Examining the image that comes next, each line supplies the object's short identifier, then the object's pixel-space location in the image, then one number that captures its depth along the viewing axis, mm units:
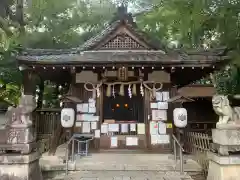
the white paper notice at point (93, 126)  7887
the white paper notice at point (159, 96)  8066
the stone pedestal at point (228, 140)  5265
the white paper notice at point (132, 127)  8020
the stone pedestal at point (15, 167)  5331
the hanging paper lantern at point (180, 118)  7179
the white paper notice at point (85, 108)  7933
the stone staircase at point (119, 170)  5751
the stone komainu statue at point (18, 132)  5377
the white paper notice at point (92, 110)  7928
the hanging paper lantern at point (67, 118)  7069
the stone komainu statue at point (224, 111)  5478
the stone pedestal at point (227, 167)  5219
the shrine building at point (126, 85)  7761
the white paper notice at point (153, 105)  8002
